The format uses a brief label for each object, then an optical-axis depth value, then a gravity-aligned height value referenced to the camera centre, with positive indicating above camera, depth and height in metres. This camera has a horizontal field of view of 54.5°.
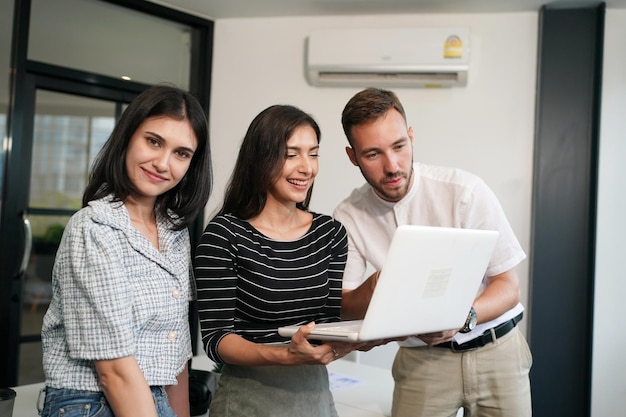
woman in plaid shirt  1.15 -0.12
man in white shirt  1.74 -0.06
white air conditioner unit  3.52 +1.00
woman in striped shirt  1.31 -0.13
